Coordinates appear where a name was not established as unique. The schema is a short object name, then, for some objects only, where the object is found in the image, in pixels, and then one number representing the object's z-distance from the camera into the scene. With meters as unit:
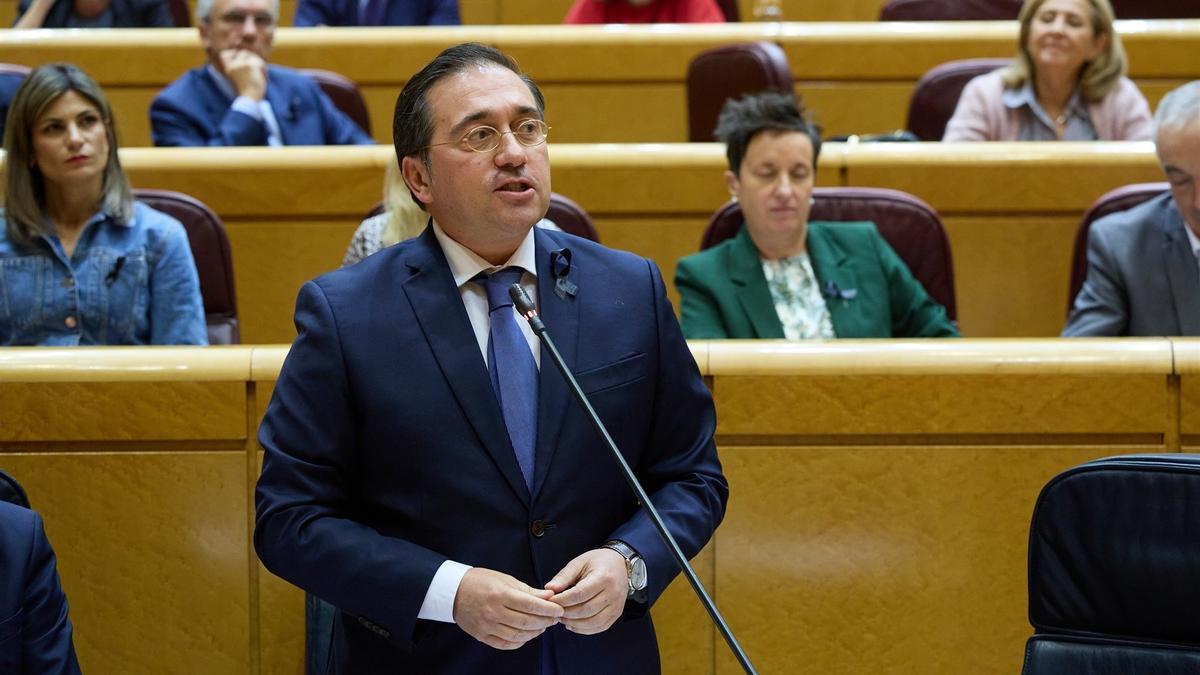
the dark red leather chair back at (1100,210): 10.98
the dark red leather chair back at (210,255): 11.16
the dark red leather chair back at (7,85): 13.78
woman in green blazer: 10.61
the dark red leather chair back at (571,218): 10.91
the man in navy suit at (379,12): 17.83
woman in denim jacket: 10.50
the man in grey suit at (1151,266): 10.32
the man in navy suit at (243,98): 14.12
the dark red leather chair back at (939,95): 14.70
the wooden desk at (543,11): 19.49
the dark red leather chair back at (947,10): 17.83
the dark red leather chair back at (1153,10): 17.81
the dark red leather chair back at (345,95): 15.04
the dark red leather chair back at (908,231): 11.24
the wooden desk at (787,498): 9.62
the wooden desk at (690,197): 12.27
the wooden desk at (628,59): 15.85
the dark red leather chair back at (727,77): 14.31
